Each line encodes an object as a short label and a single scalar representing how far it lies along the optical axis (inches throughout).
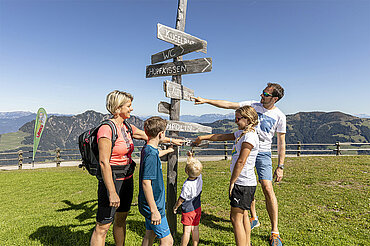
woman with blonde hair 98.1
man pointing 149.1
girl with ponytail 115.3
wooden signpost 143.8
